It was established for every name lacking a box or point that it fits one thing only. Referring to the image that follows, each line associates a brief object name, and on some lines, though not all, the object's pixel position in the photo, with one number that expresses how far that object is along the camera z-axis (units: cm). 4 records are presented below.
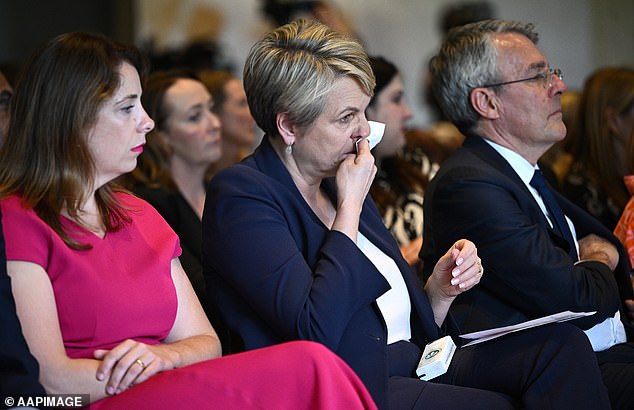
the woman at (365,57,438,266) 881
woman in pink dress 437
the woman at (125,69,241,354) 900
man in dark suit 610
